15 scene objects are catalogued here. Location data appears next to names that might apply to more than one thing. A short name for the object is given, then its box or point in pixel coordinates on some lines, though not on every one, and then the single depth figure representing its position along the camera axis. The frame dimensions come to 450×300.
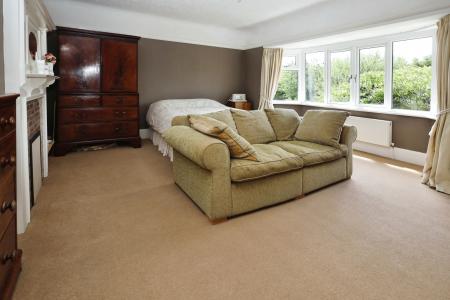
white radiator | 4.63
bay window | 4.34
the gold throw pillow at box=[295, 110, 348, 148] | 3.26
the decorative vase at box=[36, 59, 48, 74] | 3.01
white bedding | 4.66
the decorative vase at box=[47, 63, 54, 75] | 3.33
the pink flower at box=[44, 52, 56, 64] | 3.25
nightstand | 6.59
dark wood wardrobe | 4.50
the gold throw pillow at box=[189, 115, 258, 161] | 2.43
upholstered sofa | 2.33
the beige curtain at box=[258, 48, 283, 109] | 6.29
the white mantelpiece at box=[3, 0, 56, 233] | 1.95
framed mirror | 3.20
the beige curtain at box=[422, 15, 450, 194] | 3.22
